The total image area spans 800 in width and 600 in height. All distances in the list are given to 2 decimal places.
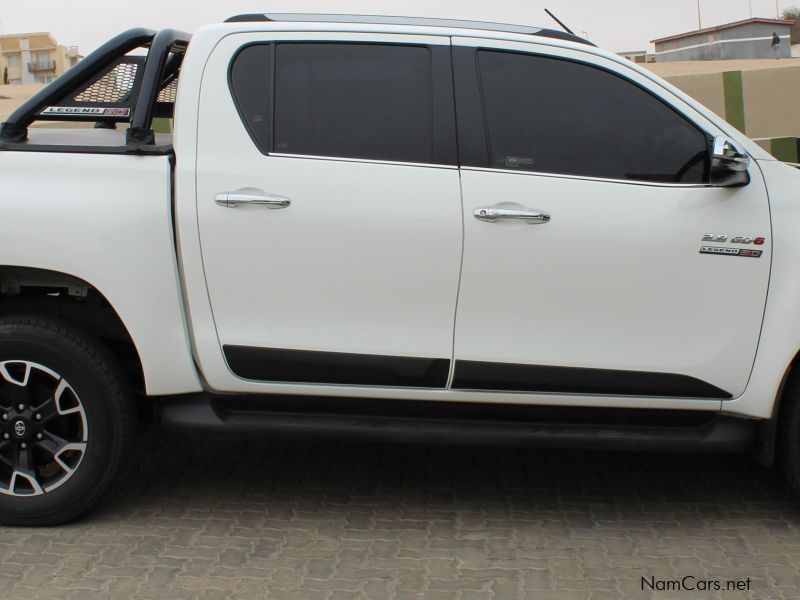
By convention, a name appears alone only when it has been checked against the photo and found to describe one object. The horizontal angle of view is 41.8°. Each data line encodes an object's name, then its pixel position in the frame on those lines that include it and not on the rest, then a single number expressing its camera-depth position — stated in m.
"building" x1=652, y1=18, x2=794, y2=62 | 56.75
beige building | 107.62
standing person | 44.28
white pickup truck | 3.90
